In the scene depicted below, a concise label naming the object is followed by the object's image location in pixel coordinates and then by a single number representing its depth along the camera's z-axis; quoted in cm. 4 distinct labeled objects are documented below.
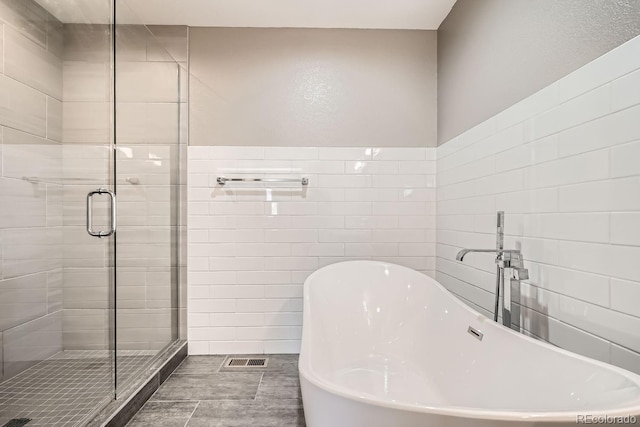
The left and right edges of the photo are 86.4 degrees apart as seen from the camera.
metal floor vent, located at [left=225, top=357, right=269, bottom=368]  238
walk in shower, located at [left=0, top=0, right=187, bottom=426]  166
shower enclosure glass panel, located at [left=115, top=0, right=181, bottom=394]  203
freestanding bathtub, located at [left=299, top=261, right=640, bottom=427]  75
